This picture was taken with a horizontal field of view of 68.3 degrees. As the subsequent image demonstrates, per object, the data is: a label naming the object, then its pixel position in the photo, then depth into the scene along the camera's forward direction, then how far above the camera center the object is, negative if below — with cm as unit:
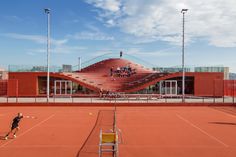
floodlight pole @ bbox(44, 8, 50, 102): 1837 +563
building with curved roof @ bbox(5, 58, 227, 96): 2294 -25
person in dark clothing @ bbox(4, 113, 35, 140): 802 -189
